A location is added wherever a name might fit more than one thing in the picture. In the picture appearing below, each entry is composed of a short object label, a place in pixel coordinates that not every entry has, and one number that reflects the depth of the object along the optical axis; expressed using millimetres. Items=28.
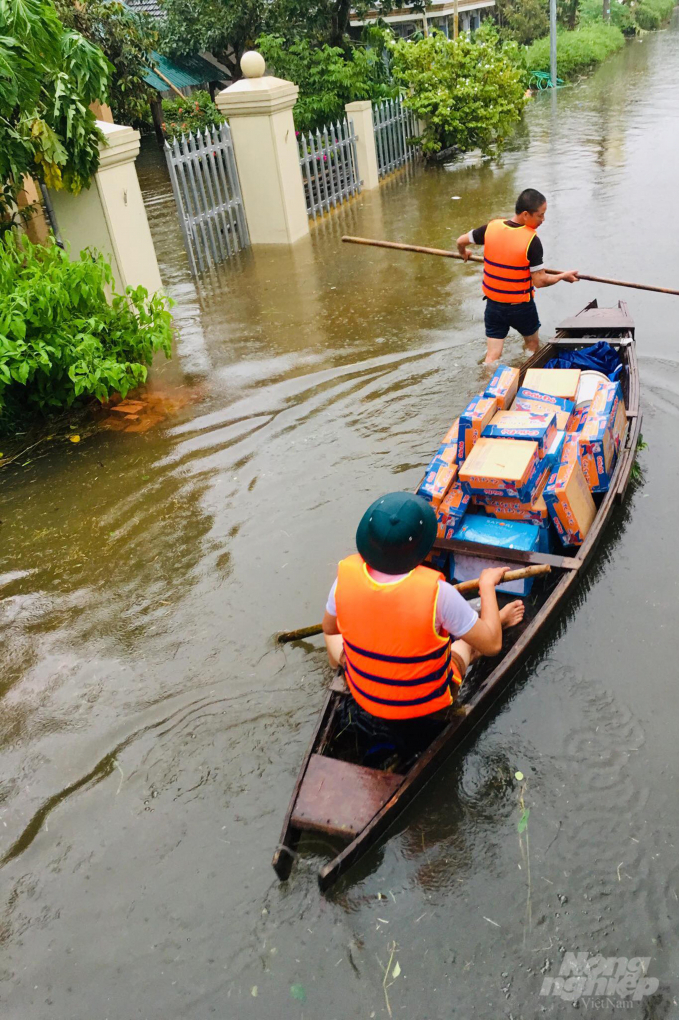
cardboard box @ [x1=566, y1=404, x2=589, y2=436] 5393
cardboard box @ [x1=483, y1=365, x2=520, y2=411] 5230
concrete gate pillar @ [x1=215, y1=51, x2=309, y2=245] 11172
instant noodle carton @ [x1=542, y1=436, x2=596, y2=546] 4633
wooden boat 3275
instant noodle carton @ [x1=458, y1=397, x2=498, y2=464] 4887
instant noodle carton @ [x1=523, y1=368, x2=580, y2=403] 5613
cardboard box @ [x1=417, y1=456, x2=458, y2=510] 4730
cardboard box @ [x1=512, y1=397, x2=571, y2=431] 5383
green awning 22797
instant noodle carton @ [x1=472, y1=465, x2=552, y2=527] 4645
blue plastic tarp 6551
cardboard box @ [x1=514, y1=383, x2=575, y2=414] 5477
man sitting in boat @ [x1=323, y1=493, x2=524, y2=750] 3057
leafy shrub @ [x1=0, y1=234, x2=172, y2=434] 6270
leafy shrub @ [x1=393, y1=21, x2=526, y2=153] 15461
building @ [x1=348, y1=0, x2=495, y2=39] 26078
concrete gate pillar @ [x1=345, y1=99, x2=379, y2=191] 14359
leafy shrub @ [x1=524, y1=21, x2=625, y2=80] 28641
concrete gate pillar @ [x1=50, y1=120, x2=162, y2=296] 7906
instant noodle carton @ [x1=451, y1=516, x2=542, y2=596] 4566
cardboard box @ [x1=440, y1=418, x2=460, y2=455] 5227
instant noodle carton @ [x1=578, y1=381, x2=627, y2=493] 5125
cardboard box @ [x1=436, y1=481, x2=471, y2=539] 4723
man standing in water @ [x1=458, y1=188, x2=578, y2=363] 6461
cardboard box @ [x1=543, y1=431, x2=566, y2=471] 4762
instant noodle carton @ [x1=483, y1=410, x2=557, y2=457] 4812
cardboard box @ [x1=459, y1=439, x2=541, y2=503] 4492
